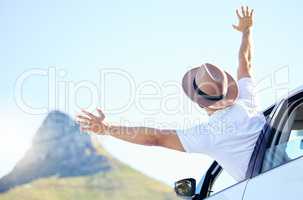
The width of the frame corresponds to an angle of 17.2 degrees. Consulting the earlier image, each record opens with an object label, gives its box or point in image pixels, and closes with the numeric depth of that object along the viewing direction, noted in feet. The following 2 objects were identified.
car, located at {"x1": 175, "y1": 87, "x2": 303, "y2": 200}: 15.99
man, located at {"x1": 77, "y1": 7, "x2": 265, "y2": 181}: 19.32
